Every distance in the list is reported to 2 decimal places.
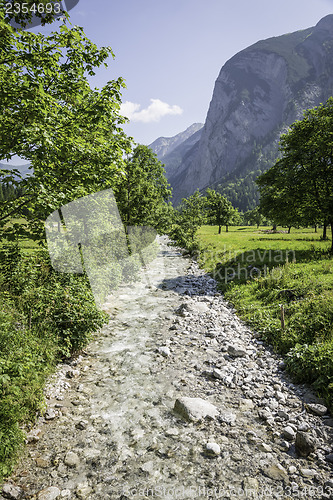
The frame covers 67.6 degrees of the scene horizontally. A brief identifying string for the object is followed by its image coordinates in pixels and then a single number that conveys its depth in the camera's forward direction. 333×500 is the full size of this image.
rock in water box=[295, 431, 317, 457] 5.11
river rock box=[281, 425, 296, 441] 5.59
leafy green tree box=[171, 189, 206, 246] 41.56
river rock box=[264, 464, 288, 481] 4.70
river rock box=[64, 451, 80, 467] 4.96
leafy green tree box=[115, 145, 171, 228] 21.11
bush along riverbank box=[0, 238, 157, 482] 4.83
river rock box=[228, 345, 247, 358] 9.20
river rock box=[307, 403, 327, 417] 6.21
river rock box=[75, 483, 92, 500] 4.36
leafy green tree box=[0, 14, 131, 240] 5.32
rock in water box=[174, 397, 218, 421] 6.24
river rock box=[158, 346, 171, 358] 9.31
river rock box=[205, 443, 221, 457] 5.19
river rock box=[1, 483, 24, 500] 4.21
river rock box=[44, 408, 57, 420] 6.06
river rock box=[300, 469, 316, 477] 4.70
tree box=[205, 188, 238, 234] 64.25
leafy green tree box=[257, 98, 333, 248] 20.03
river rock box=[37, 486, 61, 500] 4.29
